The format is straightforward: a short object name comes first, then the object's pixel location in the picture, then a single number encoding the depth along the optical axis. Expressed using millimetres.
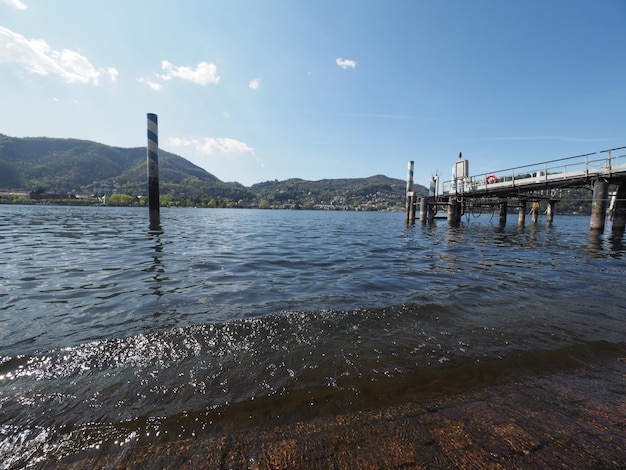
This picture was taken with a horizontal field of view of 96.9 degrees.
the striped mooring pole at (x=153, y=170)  19922
